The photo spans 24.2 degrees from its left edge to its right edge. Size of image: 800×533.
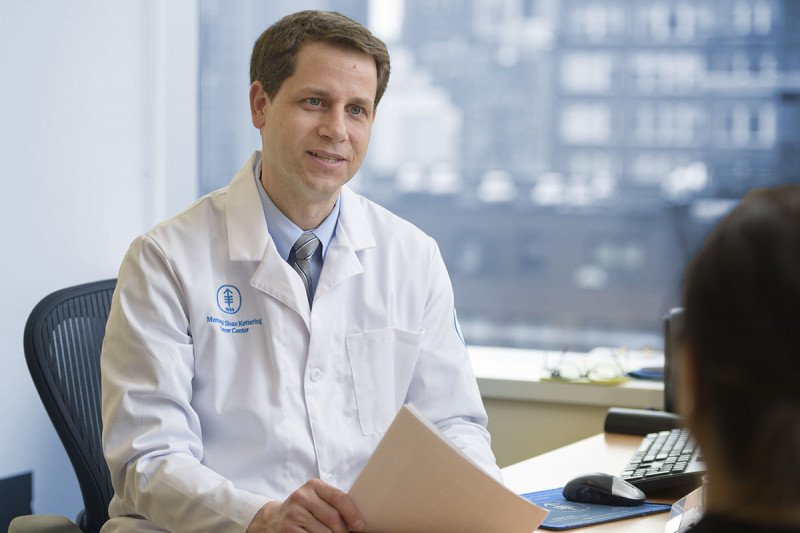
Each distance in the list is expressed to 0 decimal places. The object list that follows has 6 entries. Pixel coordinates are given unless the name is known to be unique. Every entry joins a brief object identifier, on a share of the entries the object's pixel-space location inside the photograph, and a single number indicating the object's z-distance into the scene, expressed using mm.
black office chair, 2400
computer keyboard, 2356
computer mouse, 2305
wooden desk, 2438
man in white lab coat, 2289
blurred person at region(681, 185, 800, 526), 1383
